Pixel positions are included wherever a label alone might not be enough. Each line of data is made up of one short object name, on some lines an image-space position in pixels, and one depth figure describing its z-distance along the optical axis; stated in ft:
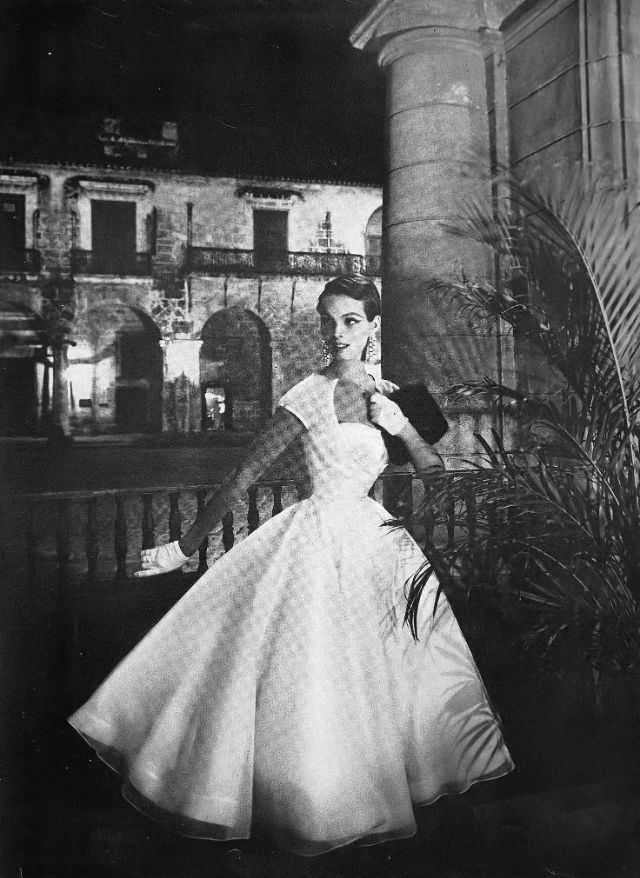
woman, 8.70
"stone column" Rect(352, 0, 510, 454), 10.05
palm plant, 8.73
